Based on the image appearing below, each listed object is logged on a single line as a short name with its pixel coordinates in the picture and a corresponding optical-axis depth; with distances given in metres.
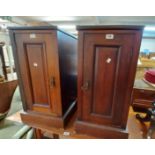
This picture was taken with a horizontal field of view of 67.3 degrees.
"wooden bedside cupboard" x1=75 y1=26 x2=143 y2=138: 0.64
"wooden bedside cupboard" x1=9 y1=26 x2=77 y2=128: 0.74
